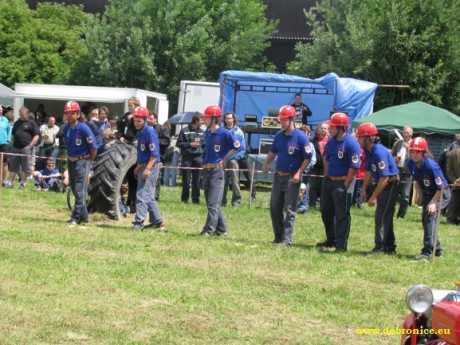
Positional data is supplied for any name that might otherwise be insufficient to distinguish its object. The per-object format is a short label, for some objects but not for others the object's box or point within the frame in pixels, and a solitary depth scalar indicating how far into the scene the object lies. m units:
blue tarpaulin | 25.92
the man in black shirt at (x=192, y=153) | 20.20
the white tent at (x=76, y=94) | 28.22
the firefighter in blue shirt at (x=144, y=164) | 14.38
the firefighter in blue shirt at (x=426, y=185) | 12.91
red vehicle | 5.54
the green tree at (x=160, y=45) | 40.94
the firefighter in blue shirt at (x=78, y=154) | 14.63
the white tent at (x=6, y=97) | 30.08
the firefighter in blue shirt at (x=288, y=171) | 13.68
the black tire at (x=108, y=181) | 15.47
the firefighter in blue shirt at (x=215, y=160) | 14.29
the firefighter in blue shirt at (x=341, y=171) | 13.30
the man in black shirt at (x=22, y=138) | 22.52
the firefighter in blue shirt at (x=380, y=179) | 13.30
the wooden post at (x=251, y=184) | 20.32
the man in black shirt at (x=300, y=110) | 24.52
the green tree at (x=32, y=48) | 41.84
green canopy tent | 24.47
